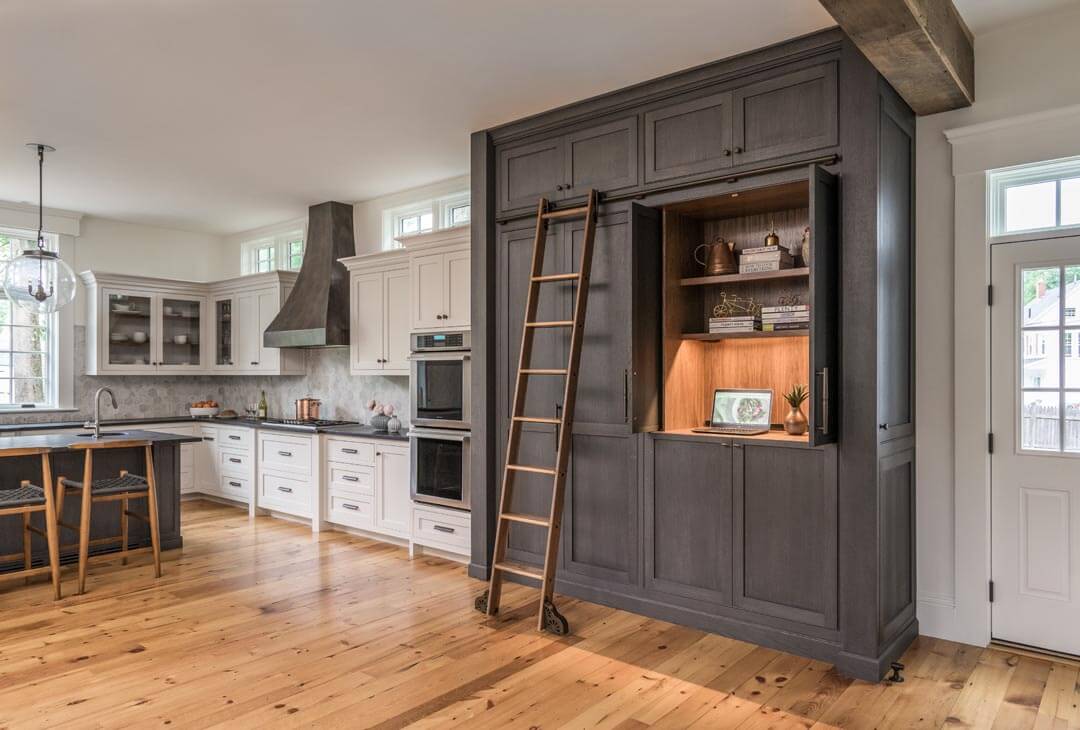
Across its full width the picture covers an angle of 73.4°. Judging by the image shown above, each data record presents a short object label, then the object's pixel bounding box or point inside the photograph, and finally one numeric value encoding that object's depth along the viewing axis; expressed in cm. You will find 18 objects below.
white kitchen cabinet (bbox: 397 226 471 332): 497
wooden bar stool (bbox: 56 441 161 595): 441
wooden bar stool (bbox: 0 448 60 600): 418
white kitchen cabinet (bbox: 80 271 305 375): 708
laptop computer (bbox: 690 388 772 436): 379
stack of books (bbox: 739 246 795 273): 358
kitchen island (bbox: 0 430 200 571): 465
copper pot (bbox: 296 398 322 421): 677
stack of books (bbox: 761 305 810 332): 355
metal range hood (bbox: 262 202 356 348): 620
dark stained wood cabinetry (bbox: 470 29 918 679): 319
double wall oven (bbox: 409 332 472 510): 480
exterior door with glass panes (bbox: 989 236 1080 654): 325
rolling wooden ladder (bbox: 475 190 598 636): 370
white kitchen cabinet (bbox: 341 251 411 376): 571
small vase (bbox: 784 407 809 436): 351
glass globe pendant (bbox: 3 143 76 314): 473
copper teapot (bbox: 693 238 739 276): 386
